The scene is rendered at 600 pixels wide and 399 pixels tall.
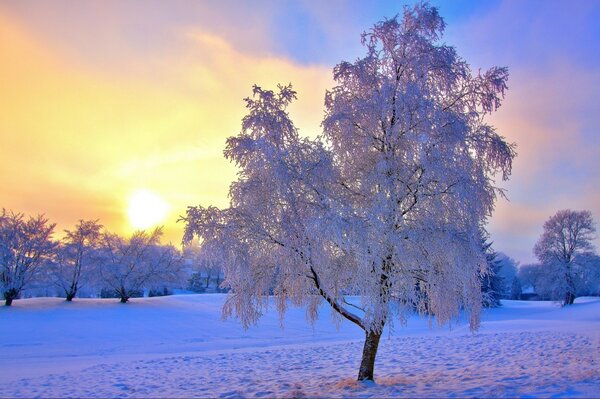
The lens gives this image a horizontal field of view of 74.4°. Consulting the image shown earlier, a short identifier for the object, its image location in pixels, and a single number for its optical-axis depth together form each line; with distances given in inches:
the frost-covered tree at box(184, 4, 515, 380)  306.0
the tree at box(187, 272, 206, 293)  2513.5
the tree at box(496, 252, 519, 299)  4041.1
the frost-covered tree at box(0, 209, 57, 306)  979.3
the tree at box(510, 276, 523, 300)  2716.5
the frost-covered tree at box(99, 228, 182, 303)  1148.5
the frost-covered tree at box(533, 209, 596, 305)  1578.5
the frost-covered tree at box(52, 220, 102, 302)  1099.3
